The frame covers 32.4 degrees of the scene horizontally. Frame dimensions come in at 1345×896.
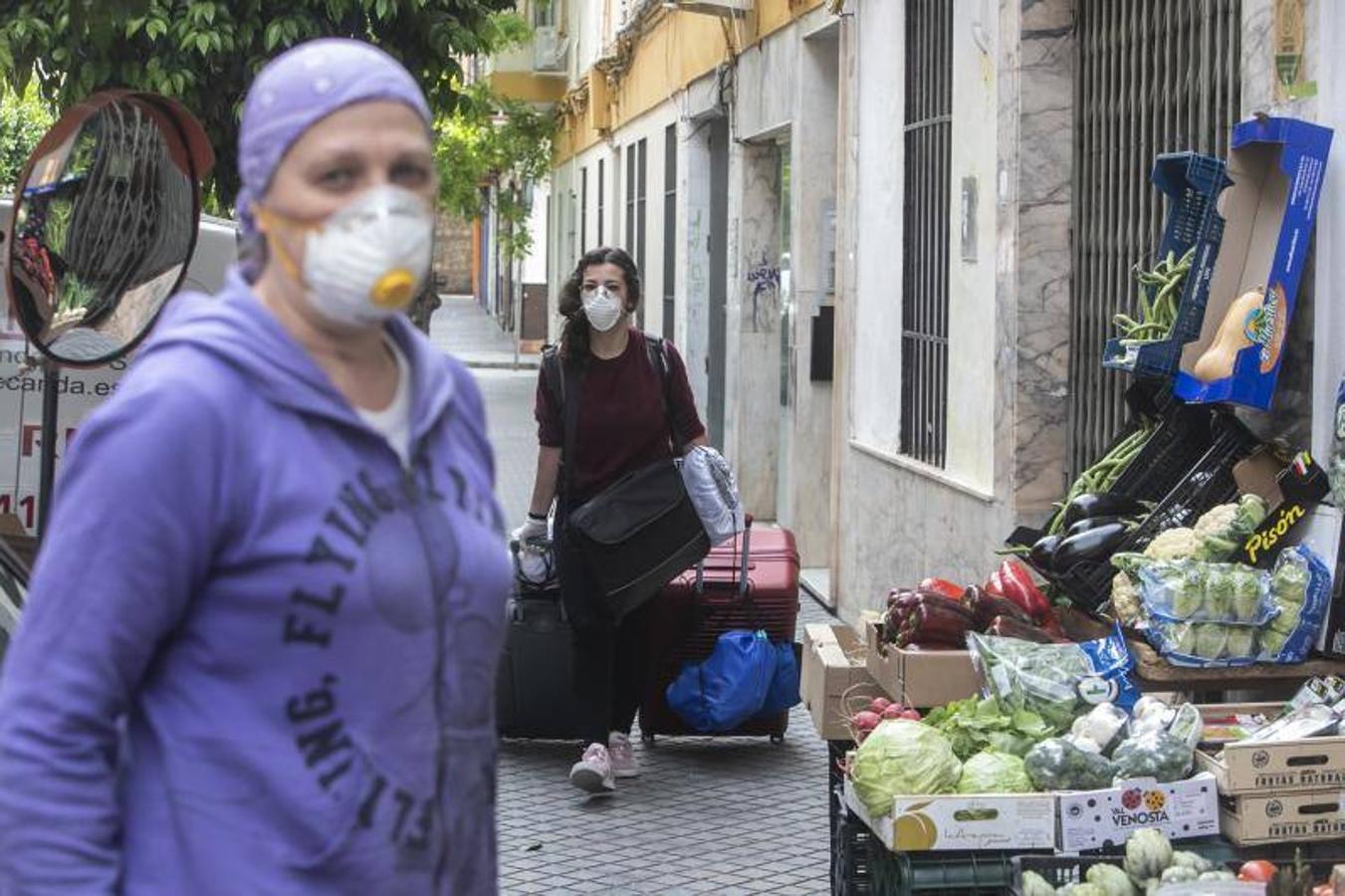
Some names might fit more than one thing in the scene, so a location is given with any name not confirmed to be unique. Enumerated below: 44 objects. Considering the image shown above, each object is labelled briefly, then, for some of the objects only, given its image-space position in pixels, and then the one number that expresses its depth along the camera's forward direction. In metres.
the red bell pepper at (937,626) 6.14
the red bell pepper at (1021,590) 6.38
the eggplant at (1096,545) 6.20
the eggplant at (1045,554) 6.36
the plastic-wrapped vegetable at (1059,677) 5.57
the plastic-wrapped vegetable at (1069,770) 5.10
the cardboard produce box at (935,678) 5.91
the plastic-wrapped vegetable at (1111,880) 4.73
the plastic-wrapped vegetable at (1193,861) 4.77
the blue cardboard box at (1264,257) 5.84
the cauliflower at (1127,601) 5.76
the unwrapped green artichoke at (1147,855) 4.79
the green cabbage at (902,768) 5.13
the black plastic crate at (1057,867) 4.78
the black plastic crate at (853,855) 5.41
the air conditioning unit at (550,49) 33.78
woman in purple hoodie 2.27
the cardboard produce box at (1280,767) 4.95
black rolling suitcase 8.16
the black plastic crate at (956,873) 4.91
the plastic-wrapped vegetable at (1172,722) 5.18
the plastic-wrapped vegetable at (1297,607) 5.54
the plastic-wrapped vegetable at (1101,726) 5.24
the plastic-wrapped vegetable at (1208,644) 5.54
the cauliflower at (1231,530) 5.79
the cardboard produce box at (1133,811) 4.96
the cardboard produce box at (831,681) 6.19
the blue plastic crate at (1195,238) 6.15
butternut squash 5.89
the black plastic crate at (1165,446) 6.41
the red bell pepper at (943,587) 6.40
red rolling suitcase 8.29
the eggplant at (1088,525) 6.31
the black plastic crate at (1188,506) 6.18
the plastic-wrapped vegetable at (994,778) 5.11
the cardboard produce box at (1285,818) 4.95
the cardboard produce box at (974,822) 4.96
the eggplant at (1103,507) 6.41
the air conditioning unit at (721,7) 16.02
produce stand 4.96
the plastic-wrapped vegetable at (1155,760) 5.02
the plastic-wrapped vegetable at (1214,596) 5.50
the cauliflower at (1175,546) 5.85
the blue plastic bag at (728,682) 8.27
